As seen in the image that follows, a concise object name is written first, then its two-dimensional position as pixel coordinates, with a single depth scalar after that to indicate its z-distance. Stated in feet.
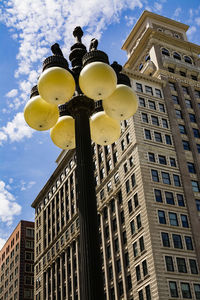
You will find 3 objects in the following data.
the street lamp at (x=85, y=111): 24.43
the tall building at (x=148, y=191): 159.84
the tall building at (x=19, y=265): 313.53
